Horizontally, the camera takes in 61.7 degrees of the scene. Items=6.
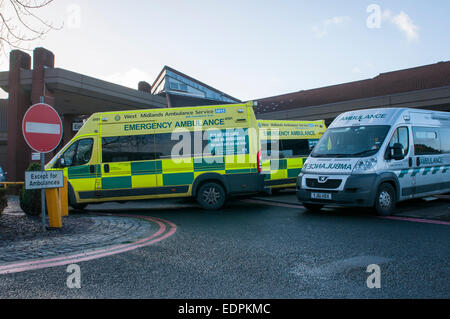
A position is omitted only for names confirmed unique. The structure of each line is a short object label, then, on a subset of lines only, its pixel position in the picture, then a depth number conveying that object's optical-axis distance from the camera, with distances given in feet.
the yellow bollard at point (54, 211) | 22.47
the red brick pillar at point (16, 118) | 54.39
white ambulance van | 25.27
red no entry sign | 20.29
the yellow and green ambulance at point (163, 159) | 31.76
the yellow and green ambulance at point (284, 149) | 41.83
